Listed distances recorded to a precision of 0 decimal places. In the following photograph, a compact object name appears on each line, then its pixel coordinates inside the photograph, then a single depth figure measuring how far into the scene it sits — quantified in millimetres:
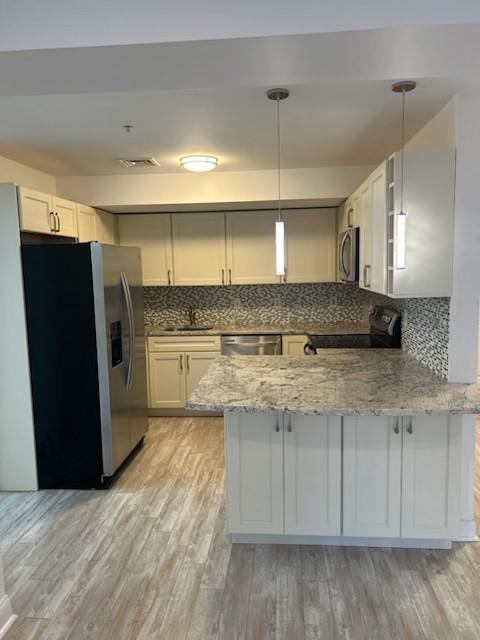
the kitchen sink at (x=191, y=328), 4859
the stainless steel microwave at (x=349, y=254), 3381
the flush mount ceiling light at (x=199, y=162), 3451
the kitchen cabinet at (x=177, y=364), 4559
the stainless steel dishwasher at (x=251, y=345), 4539
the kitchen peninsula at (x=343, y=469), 2271
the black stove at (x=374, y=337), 3488
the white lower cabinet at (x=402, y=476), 2270
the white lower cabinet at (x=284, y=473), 2330
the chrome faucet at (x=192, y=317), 5055
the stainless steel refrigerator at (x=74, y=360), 3039
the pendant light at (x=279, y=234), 2168
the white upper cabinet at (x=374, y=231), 2578
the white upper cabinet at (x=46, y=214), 3008
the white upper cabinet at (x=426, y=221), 2320
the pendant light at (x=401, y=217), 1986
